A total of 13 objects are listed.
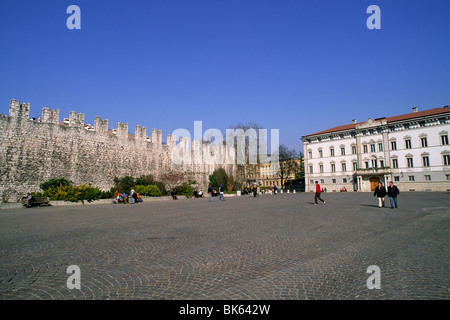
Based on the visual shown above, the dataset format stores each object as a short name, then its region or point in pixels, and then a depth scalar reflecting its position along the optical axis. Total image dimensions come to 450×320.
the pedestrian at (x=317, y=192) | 16.62
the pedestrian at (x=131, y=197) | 22.38
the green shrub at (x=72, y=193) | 20.17
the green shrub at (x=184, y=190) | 32.09
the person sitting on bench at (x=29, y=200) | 17.67
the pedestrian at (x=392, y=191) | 13.21
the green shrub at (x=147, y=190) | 26.56
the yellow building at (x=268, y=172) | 50.81
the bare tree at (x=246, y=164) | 47.12
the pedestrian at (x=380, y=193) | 13.73
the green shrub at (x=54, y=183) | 21.09
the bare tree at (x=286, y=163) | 68.12
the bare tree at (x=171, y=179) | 31.73
